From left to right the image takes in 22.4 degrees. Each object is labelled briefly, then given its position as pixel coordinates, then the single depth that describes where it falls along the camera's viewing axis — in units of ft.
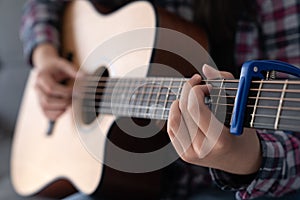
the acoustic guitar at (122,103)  3.27
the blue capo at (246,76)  2.66
